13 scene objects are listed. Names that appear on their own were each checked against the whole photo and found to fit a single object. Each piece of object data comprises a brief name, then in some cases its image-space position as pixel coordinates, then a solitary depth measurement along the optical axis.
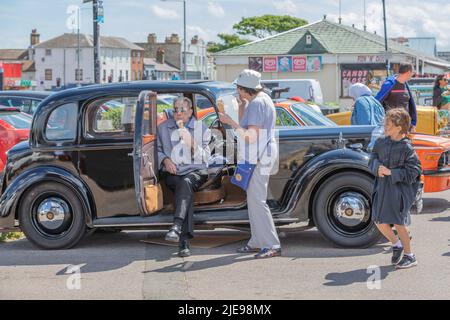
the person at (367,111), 10.35
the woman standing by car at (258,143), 7.80
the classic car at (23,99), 18.52
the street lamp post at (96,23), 21.97
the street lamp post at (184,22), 51.68
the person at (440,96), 17.66
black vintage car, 8.27
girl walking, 7.28
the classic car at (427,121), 15.54
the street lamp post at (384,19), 49.41
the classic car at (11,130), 13.11
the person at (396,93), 10.79
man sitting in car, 8.25
